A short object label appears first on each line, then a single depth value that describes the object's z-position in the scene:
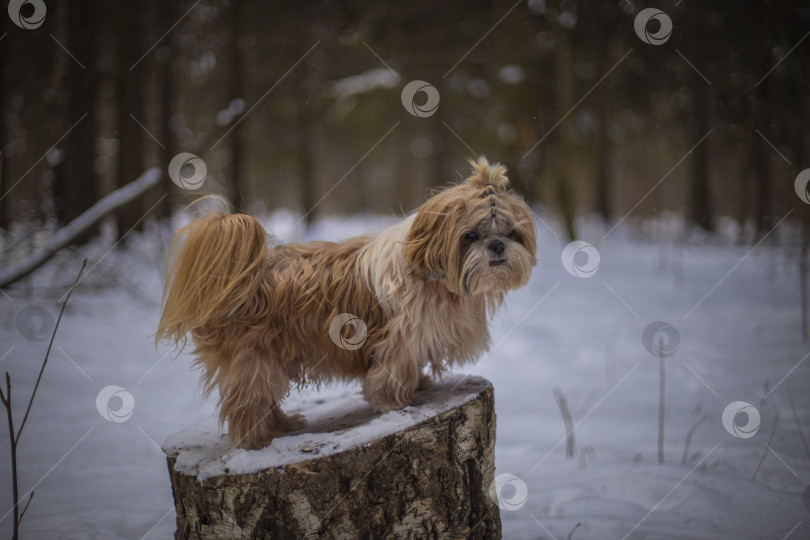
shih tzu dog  2.32
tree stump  2.03
